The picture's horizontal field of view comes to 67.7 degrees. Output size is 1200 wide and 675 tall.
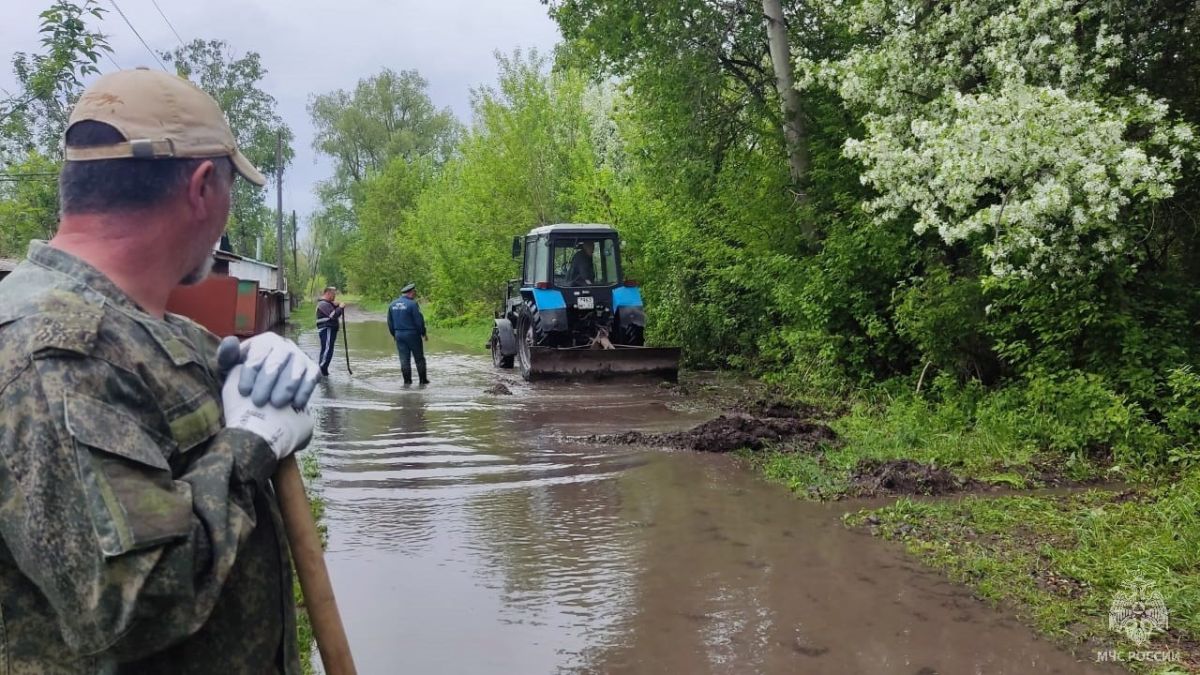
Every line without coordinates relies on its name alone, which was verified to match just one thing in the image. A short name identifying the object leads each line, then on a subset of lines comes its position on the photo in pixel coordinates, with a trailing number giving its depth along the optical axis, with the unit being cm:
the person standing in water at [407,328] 1420
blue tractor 1479
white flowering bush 732
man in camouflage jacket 131
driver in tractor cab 1534
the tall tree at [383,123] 5609
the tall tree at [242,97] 4844
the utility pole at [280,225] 3942
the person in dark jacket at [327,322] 1553
